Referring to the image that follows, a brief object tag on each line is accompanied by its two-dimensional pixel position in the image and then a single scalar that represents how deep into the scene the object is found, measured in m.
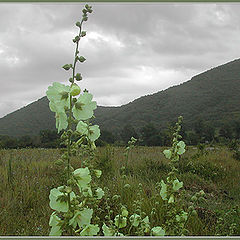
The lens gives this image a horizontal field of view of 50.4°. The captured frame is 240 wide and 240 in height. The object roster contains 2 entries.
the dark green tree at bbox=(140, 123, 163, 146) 36.38
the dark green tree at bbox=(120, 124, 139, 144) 45.43
